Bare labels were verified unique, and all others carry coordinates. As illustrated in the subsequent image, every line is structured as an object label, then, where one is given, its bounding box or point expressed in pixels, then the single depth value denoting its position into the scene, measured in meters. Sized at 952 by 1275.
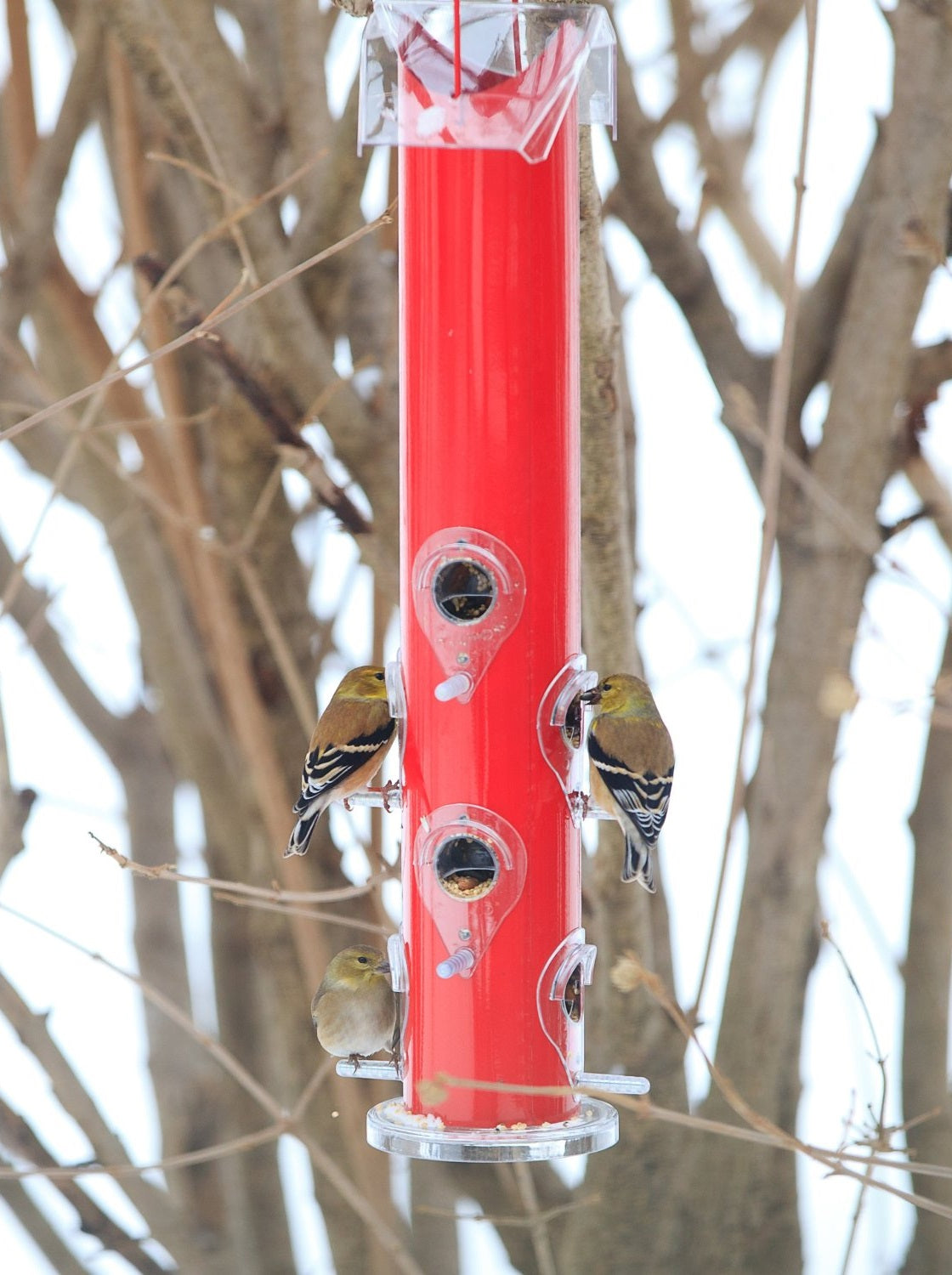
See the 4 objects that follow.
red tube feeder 4.32
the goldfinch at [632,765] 4.80
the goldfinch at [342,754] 4.79
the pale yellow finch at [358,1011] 4.86
